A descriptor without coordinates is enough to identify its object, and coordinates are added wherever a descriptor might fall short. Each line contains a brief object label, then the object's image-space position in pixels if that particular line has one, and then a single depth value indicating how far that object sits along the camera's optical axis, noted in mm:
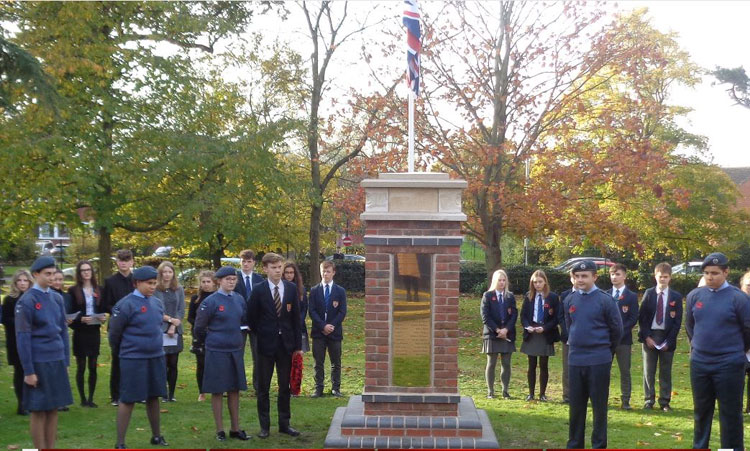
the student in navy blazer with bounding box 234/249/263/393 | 10742
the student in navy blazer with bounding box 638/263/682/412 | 10656
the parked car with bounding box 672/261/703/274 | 37675
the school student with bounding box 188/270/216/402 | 10375
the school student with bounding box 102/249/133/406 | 10177
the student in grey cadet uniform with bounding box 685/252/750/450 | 7418
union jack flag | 9141
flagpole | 8699
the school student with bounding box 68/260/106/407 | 10117
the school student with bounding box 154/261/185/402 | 10330
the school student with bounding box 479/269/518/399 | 11250
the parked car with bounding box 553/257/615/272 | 35344
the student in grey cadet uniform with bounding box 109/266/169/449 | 7676
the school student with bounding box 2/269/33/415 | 9367
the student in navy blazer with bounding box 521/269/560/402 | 11000
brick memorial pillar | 8141
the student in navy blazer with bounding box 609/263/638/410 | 10711
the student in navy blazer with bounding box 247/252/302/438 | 8805
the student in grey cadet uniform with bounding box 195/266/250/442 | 8445
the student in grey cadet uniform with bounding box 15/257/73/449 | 7129
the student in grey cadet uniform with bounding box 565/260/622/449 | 7883
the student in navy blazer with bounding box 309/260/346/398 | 11414
